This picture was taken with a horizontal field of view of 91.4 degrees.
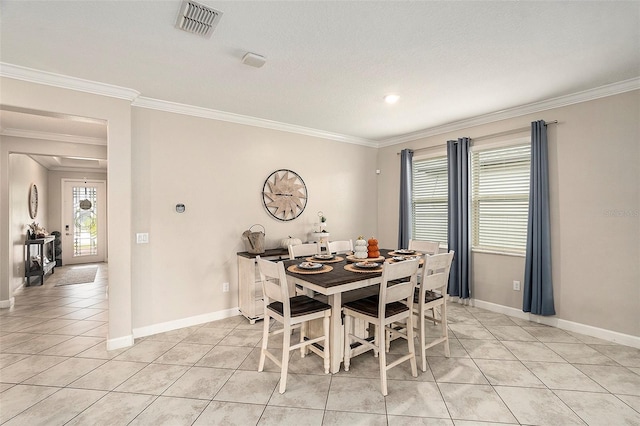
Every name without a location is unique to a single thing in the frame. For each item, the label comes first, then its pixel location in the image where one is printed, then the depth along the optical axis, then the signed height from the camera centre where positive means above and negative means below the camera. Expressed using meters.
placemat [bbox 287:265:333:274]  2.67 -0.51
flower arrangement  6.00 -0.34
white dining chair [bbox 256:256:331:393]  2.37 -0.80
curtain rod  3.64 +1.02
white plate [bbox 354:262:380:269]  2.83 -0.49
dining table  2.38 -0.55
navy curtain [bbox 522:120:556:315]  3.59 -0.26
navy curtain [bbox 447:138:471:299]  4.35 -0.08
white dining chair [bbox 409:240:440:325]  3.77 -0.44
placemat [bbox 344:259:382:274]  2.69 -0.51
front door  8.11 -0.22
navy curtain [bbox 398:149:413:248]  5.14 +0.26
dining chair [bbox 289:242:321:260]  3.52 -0.44
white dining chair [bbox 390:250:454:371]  2.67 -0.79
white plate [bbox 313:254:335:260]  3.27 -0.47
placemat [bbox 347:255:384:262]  3.16 -0.48
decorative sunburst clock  4.41 +0.26
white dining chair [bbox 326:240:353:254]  3.87 -0.44
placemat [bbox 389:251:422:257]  3.43 -0.48
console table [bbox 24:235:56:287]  5.65 -0.88
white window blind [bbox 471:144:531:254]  3.95 +0.18
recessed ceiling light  3.44 +1.27
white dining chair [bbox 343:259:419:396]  2.38 -0.83
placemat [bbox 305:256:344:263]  3.16 -0.49
